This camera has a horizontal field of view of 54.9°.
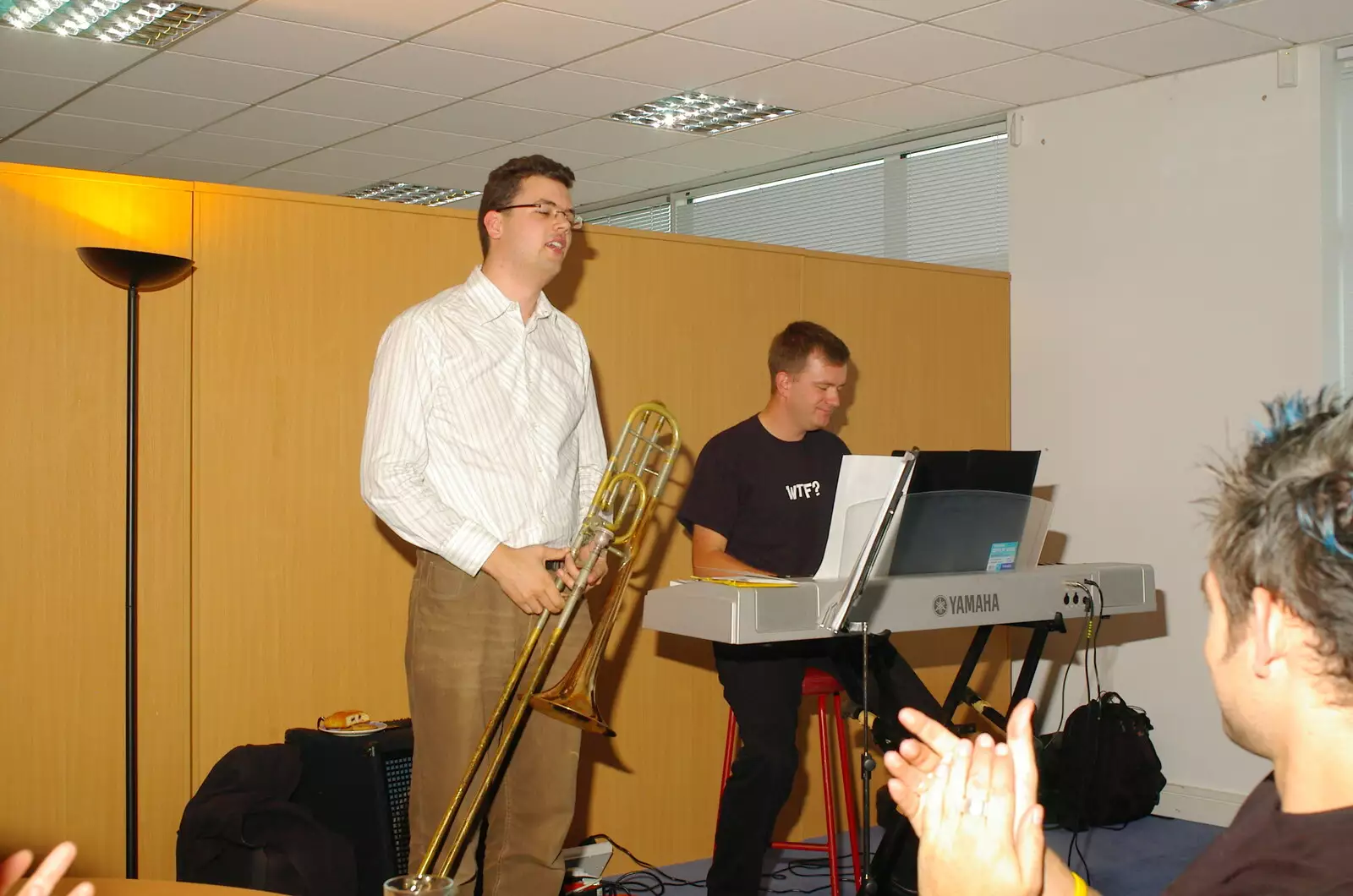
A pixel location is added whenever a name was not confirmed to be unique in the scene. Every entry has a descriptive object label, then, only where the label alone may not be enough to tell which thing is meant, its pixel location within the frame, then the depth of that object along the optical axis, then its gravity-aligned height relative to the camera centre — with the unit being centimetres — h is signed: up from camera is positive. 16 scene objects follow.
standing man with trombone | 260 -9
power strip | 357 -112
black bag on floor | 432 -108
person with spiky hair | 97 -21
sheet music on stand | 233 -13
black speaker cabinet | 296 -78
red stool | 334 -83
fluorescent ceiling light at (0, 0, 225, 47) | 453 +155
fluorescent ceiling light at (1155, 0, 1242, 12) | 413 +141
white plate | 307 -66
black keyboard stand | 293 -52
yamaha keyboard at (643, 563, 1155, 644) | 246 -31
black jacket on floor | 276 -84
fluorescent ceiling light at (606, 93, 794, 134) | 564 +150
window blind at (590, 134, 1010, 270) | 581 +119
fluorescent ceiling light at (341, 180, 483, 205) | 729 +149
